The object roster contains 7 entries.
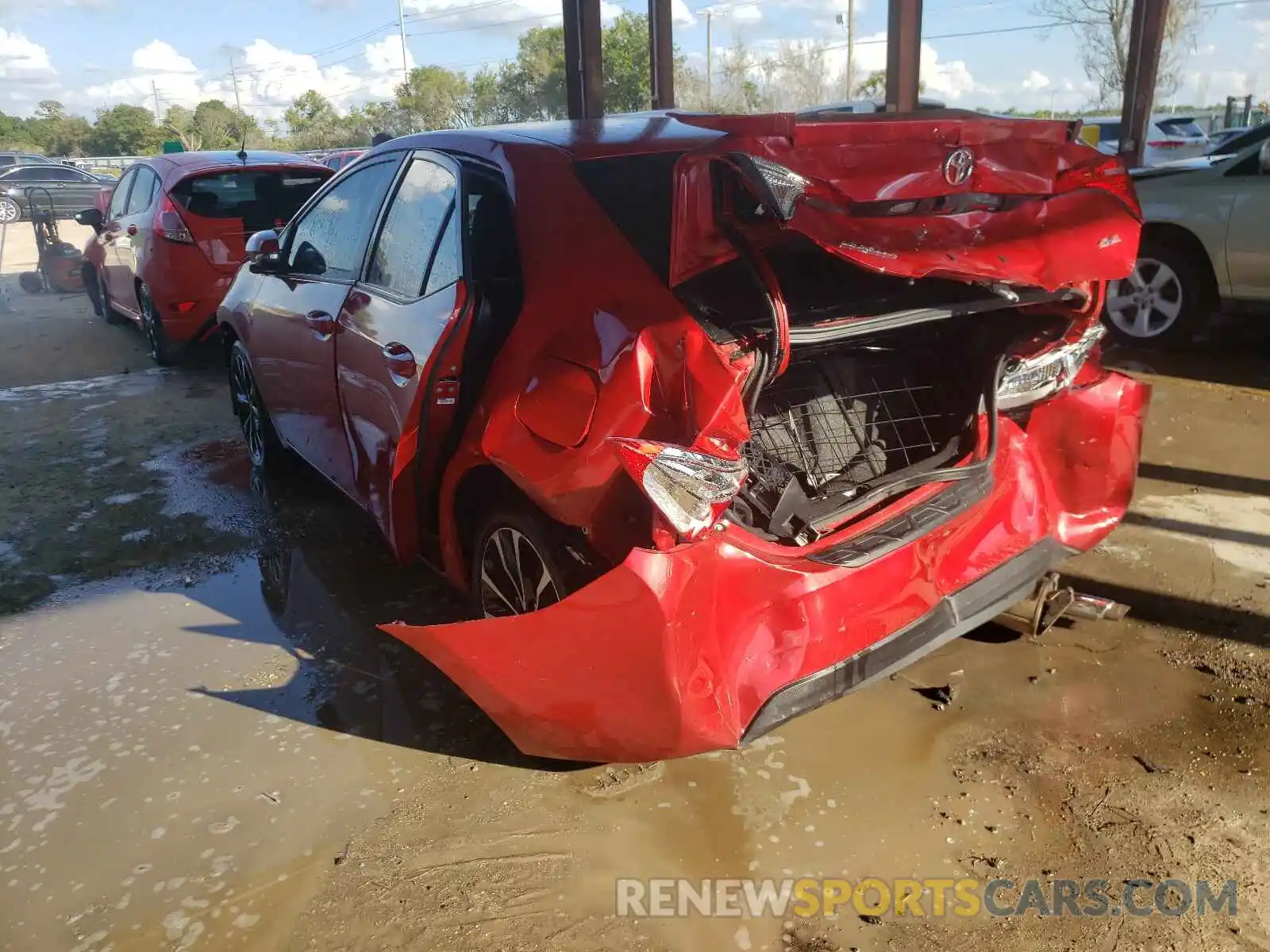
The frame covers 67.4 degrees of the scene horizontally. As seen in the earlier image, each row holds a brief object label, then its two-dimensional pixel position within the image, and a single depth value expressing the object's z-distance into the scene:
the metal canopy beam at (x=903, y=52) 8.02
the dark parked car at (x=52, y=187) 16.22
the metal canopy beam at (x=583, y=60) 8.50
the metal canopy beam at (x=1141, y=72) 8.00
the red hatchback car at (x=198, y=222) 7.36
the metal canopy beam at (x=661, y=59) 9.22
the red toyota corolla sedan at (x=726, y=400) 2.12
